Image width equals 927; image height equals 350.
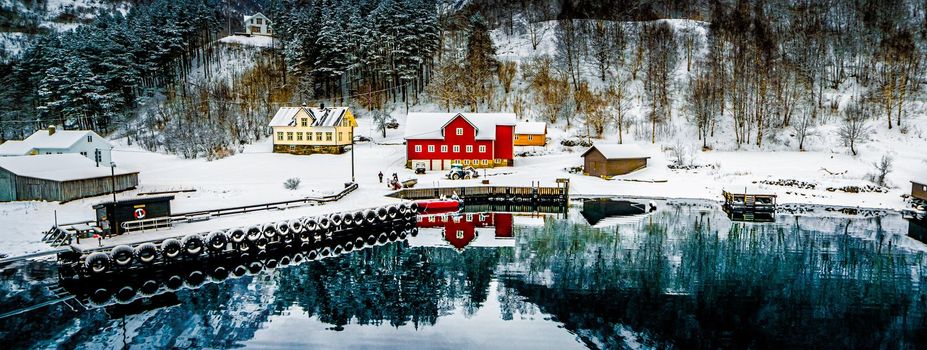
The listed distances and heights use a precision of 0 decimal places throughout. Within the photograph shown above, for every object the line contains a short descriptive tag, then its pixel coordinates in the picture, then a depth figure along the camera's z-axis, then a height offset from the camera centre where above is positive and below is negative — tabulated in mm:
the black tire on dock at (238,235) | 26453 -4712
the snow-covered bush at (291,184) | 40156 -3477
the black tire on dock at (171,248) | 24250 -4891
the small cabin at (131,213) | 25281 -3570
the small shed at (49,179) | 34125 -2514
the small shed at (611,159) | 48688 -2385
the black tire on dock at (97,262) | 22031 -5000
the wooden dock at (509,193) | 42406 -4616
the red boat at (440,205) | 38500 -4956
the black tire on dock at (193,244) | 24844 -4849
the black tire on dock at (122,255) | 22755 -4841
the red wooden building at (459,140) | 51375 -554
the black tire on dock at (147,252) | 23547 -4928
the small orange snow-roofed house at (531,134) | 60531 -26
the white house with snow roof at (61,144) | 47562 -465
